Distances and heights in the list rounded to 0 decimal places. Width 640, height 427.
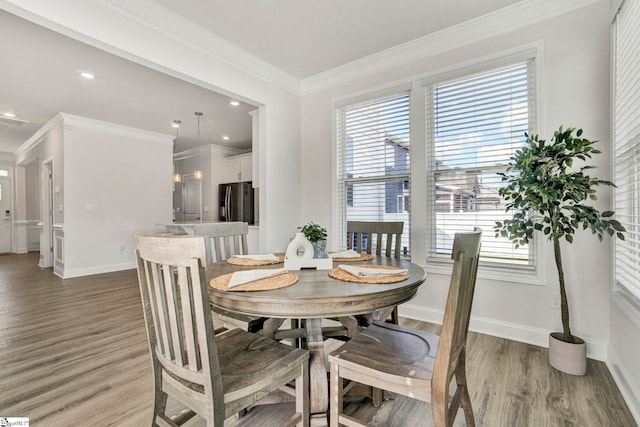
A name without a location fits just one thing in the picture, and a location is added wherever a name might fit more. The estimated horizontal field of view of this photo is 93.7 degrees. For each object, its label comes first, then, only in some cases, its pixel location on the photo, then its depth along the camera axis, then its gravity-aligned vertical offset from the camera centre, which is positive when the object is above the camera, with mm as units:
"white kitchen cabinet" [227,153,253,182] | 6680 +958
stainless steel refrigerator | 6484 +160
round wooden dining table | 1198 -383
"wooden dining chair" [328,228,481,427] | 1056 -625
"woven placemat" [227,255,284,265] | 1903 -335
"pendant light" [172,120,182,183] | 5328 +1554
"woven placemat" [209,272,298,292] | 1296 -338
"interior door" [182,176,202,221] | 7234 +271
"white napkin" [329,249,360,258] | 2075 -322
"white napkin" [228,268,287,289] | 1361 -325
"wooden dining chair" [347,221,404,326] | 2350 -185
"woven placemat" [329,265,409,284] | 1398 -334
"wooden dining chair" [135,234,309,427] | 1016 -586
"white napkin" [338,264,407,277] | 1499 -322
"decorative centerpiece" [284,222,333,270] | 1718 -251
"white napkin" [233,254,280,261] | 1978 -326
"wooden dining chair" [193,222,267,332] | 1979 -253
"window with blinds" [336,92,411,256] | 3207 +529
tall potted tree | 1879 +55
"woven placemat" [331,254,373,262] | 2010 -340
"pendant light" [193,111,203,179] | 4858 +1113
